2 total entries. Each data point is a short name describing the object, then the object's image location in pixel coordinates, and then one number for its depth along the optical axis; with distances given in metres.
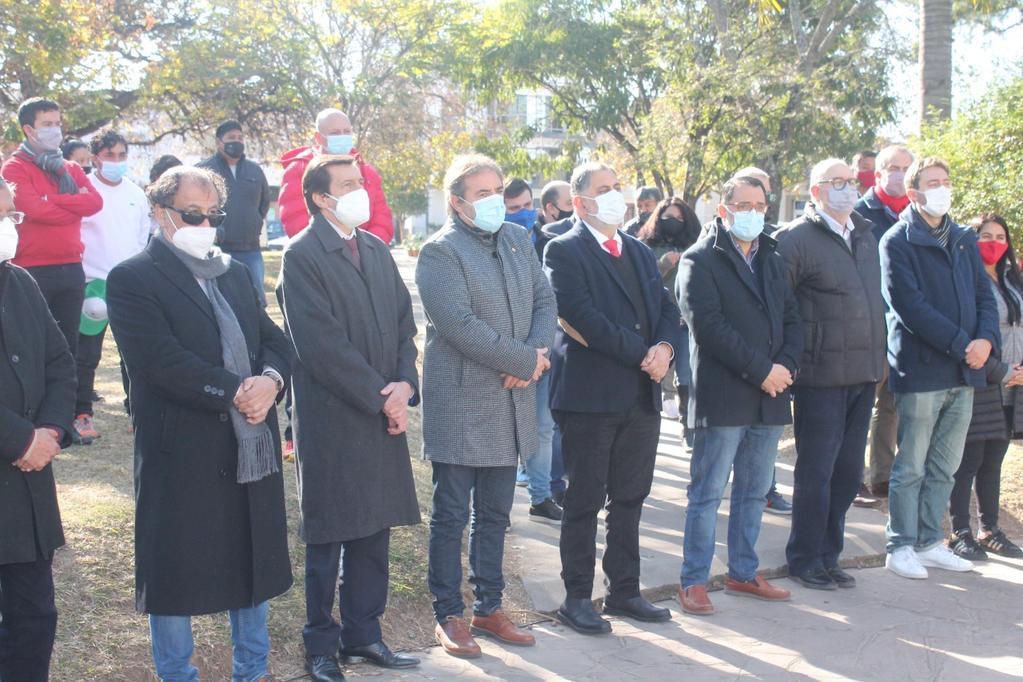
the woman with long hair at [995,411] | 6.63
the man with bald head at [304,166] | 6.23
